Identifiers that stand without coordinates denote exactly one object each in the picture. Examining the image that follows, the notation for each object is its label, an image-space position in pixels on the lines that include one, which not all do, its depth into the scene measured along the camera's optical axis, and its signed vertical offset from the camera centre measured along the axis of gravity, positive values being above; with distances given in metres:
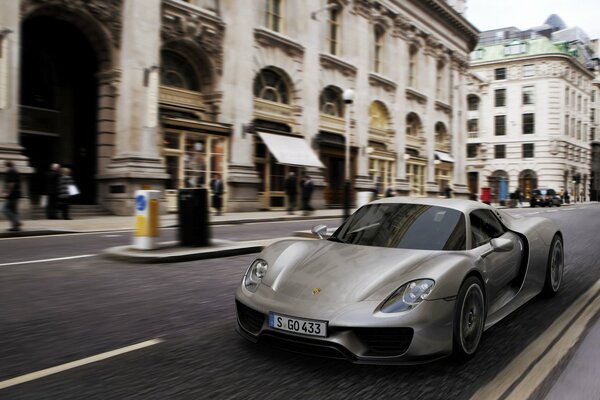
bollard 8.41 -0.54
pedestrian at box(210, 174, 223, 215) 19.61 -0.10
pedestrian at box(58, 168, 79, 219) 15.67 -0.14
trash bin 8.89 -0.53
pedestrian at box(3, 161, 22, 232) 11.86 -0.33
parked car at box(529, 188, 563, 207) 44.38 -0.18
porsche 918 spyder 3.08 -0.63
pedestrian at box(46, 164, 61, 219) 15.48 -0.17
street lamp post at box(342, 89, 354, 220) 13.40 +0.03
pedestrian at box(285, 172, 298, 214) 21.67 +0.04
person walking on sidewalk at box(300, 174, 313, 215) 21.89 -0.12
